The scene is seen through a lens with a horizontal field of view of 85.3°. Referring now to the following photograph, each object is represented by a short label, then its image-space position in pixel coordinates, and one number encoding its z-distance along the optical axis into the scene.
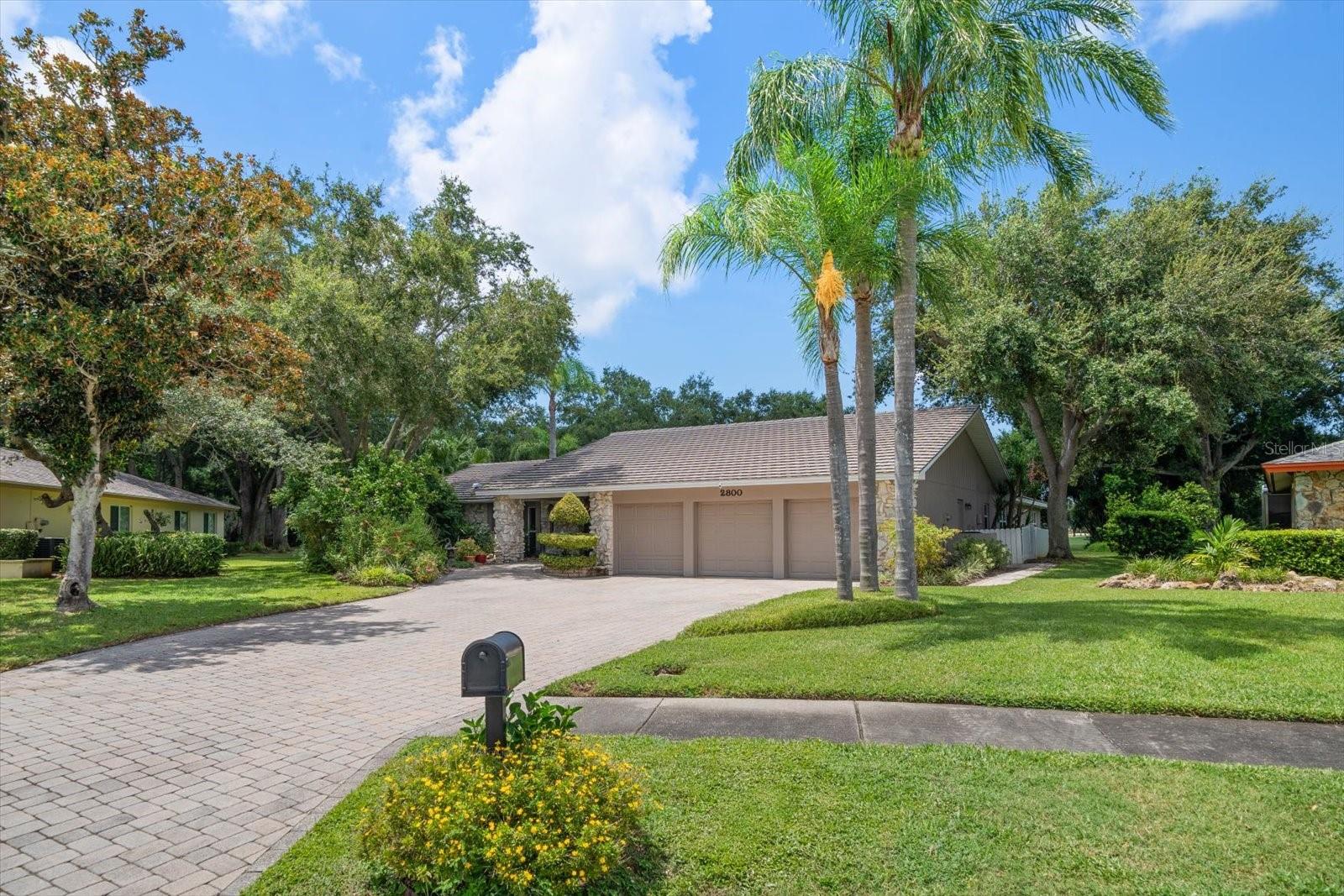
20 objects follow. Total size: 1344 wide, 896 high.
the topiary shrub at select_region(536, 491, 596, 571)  19.89
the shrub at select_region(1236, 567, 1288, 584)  13.01
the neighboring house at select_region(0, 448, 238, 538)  22.30
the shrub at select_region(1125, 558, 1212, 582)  13.71
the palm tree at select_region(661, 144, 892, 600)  10.12
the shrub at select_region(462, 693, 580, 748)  3.46
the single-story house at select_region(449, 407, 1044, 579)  18.55
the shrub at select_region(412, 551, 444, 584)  18.17
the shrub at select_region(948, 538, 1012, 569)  16.94
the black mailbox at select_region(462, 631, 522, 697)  3.12
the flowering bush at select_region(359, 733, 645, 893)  2.83
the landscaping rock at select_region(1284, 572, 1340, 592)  12.62
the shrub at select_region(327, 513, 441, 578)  18.28
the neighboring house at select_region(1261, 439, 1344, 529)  15.02
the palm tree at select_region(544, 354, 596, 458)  35.12
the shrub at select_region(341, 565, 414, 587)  17.33
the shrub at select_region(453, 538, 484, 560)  24.14
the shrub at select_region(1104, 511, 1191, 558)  17.89
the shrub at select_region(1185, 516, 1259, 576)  13.68
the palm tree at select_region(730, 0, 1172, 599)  10.07
